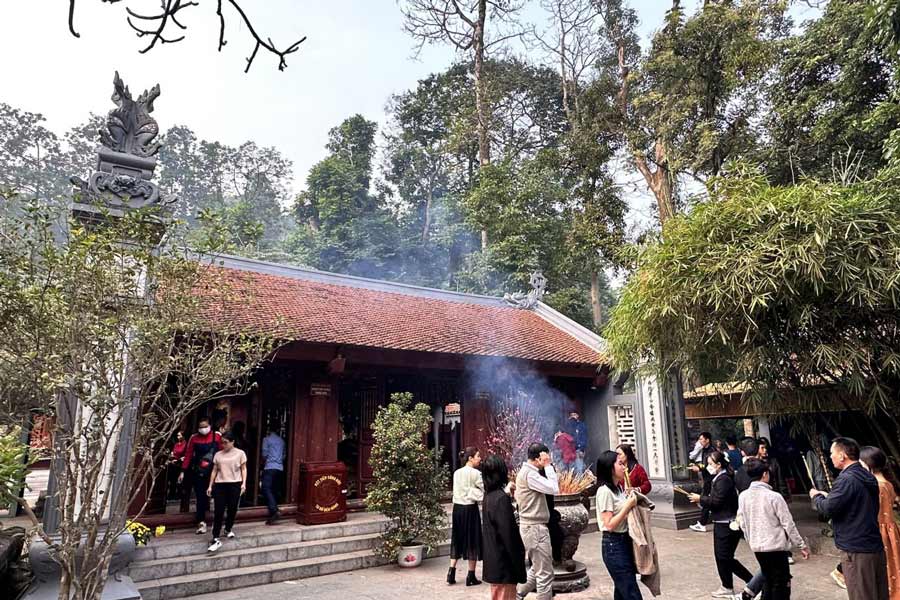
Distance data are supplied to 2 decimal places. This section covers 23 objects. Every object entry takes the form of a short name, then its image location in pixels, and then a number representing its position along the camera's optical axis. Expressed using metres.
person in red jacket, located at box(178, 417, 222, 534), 6.82
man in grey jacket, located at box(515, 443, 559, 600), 4.41
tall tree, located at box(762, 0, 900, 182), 10.14
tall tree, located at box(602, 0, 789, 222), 12.05
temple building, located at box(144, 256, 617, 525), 8.41
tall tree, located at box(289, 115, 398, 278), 24.33
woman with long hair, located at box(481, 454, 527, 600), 4.00
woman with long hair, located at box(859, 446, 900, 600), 4.19
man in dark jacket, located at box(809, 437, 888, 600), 3.82
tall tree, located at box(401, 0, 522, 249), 20.48
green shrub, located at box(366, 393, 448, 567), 6.68
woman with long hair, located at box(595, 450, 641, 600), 3.91
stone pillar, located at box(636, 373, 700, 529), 9.12
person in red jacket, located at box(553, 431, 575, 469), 9.72
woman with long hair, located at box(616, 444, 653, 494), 4.34
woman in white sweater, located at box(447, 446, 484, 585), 5.93
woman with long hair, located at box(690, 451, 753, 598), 4.78
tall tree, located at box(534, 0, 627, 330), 15.33
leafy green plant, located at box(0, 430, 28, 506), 4.96
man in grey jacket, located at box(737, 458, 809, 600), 4.07
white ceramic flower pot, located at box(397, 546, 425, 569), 6.68
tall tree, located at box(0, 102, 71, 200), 28.98
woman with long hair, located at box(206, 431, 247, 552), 6.43
